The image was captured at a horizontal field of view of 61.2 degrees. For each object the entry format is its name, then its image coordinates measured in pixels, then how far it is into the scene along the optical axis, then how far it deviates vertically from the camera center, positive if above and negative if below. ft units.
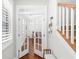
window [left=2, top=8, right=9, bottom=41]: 6.15 +0.59
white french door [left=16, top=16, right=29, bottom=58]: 9.77 -1.15
